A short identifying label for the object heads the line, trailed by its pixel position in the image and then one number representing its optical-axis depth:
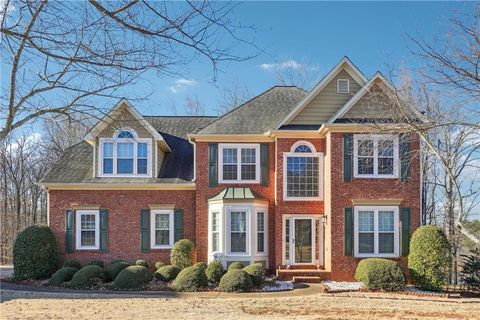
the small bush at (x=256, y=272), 17.91
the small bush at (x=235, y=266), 19.50
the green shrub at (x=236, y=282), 17.14
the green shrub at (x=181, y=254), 20.67
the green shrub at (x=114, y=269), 19.20
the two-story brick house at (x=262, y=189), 19.53
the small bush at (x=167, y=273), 19.08
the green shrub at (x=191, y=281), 17.45
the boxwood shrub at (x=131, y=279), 17.67
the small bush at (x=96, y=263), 21.18
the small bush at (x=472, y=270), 18.28
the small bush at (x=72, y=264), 20.62
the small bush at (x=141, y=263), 21.03
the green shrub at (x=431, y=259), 18.12
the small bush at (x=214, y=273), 18.62
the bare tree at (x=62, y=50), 6.30
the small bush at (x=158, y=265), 21.14
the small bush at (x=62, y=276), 18.67
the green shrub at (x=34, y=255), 20.44
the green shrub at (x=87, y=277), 18.00
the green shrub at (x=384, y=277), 17.59
